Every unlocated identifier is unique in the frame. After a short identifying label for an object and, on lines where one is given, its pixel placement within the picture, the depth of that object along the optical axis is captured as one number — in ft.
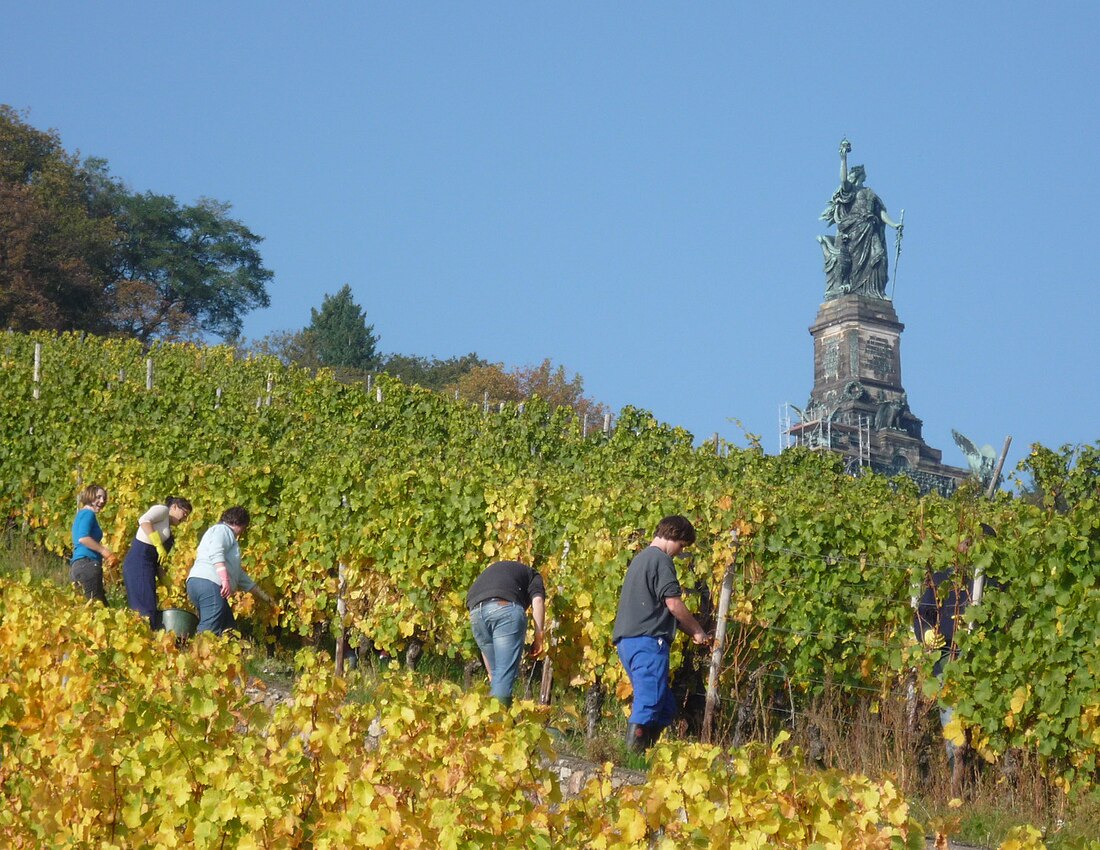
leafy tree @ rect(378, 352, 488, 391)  421.18
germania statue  318.86
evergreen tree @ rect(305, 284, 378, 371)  448.24
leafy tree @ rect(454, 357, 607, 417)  378.94
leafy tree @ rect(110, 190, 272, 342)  383.04
